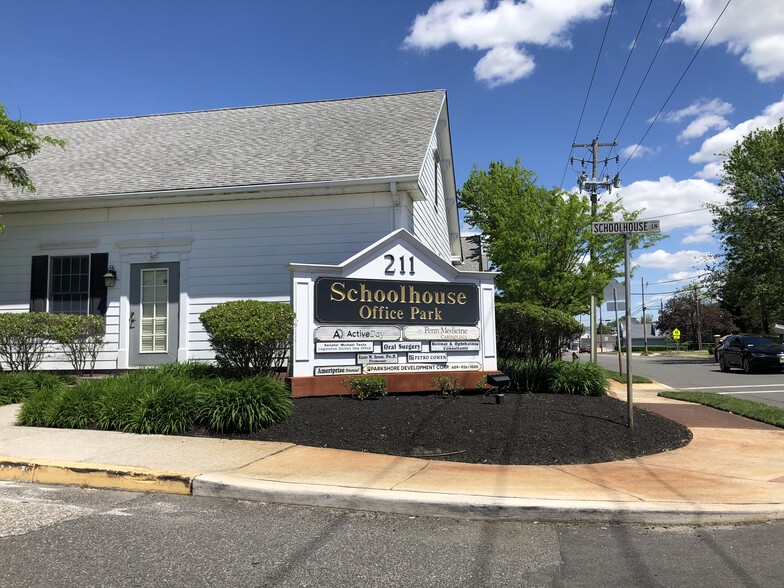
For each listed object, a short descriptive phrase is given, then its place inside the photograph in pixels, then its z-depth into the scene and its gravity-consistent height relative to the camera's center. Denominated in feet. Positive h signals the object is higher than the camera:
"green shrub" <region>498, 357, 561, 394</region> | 35.35 -2.44
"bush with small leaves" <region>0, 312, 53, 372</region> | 34.99 +0.09
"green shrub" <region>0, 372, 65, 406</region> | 33.14 -2.63
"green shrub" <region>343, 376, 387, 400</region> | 29.84 -2.54
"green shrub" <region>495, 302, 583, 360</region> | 35.35 +0.29
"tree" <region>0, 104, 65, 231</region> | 34.27 +11.78
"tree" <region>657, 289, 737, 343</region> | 227.20 +6.26
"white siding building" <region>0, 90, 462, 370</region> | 39.06 +7.84
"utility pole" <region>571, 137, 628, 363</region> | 92.08 +27.18
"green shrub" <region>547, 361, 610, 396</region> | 34.65 -2.76
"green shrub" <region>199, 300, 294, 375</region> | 28.78 +0.24
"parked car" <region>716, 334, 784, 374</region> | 78.33 -2.73
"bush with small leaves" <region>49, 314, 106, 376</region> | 35.97 +0.13
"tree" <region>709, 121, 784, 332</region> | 109.40 +21.59
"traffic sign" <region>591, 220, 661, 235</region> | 26.09 +4.76
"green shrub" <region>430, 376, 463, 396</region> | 31.78 -2.64
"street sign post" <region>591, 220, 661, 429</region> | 25.88 +4.65
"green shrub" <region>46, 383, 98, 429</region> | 26.78 -3.38
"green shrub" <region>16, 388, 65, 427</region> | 27.17 -3.41
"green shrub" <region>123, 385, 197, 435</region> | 25.52 -3.32
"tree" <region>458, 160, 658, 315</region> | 60.80 +8.71
